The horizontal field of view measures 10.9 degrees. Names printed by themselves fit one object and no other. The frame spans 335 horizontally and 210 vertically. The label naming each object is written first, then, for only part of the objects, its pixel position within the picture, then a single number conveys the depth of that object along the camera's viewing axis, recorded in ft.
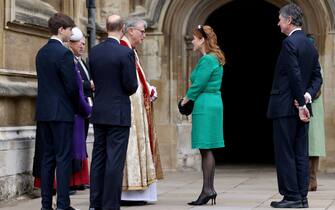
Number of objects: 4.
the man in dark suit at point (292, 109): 52.99
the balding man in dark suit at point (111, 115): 48.84
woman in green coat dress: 55.23
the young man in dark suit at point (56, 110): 49.98
